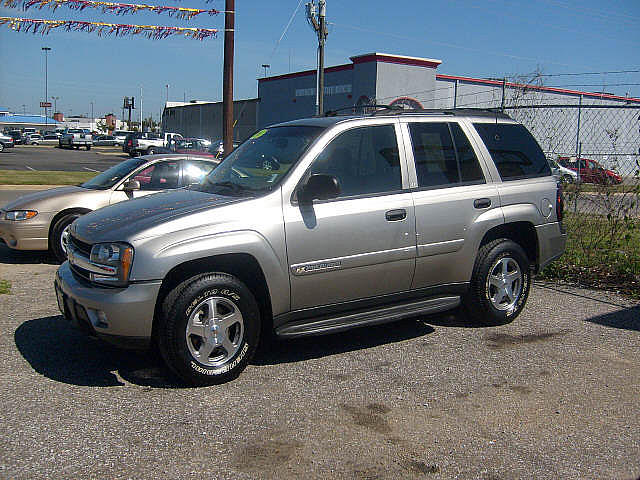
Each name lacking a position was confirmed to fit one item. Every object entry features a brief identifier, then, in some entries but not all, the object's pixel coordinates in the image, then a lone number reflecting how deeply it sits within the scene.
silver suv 4.46
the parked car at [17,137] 65.60
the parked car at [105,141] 72.38
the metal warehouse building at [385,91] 29.37
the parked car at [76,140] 58.03
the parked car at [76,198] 8.57
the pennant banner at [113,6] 12.06
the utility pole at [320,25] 23.19
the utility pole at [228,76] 13.62
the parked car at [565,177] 9.16
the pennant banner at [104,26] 12.60
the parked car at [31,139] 71.79
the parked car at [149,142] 47.41
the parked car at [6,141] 51.87
